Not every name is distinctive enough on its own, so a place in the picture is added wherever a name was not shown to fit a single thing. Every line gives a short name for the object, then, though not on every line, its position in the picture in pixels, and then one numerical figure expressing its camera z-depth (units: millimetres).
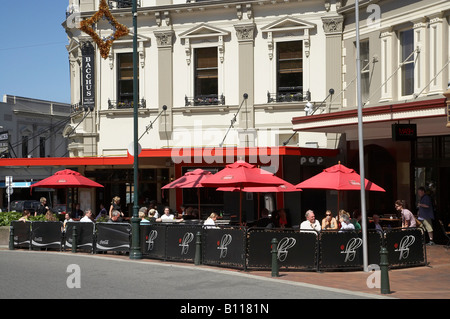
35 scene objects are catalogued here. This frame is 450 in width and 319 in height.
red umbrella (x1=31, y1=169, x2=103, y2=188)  23609
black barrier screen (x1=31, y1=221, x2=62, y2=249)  21094
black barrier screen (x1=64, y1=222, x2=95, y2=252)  20094
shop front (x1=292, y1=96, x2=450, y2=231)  19516
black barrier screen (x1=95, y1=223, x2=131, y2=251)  19234
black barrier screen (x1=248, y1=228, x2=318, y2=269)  15461
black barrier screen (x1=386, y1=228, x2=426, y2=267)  15883
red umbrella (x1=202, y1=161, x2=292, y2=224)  18969
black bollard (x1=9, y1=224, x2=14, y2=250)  21828
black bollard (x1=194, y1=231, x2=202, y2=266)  16645
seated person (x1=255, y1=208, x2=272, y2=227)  19142
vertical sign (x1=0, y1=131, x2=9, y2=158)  42256
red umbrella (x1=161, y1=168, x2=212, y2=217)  22484
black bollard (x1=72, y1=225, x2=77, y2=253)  20125
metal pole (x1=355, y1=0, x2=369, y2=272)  15289
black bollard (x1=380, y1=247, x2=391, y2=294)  12406
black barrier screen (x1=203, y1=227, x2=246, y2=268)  15656
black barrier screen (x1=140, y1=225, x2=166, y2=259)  17942
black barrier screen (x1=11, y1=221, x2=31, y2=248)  21750
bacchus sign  29016
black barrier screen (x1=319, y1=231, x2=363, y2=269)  15531
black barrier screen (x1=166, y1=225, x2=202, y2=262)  17203
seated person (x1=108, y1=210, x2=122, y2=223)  20266
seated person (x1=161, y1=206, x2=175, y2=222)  21109
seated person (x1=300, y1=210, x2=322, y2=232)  17047
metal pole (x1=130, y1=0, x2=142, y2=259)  18266
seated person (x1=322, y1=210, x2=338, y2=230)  18766
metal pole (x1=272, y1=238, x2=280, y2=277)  14512
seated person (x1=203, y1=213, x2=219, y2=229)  17062
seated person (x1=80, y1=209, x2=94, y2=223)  20512
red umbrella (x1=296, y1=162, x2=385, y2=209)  17250
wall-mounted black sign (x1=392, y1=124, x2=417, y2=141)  19438
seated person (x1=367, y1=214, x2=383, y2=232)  17920
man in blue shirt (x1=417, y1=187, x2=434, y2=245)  20125
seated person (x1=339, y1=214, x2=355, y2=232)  16744
